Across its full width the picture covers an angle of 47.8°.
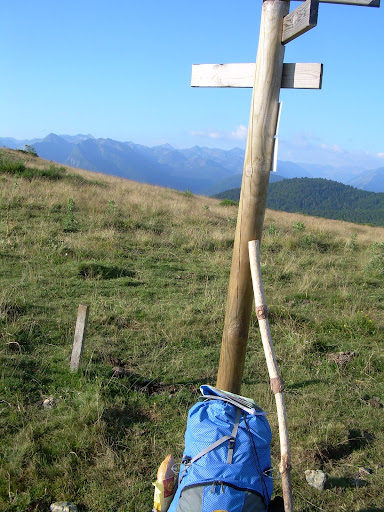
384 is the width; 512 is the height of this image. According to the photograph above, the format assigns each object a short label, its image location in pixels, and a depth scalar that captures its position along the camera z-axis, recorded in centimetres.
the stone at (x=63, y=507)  263
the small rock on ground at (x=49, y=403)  352
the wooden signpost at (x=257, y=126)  256
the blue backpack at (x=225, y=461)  214
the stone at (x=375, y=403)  405
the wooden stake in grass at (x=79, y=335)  397
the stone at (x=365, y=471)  318
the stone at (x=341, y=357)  473
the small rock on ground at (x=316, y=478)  301
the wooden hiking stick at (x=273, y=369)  248
